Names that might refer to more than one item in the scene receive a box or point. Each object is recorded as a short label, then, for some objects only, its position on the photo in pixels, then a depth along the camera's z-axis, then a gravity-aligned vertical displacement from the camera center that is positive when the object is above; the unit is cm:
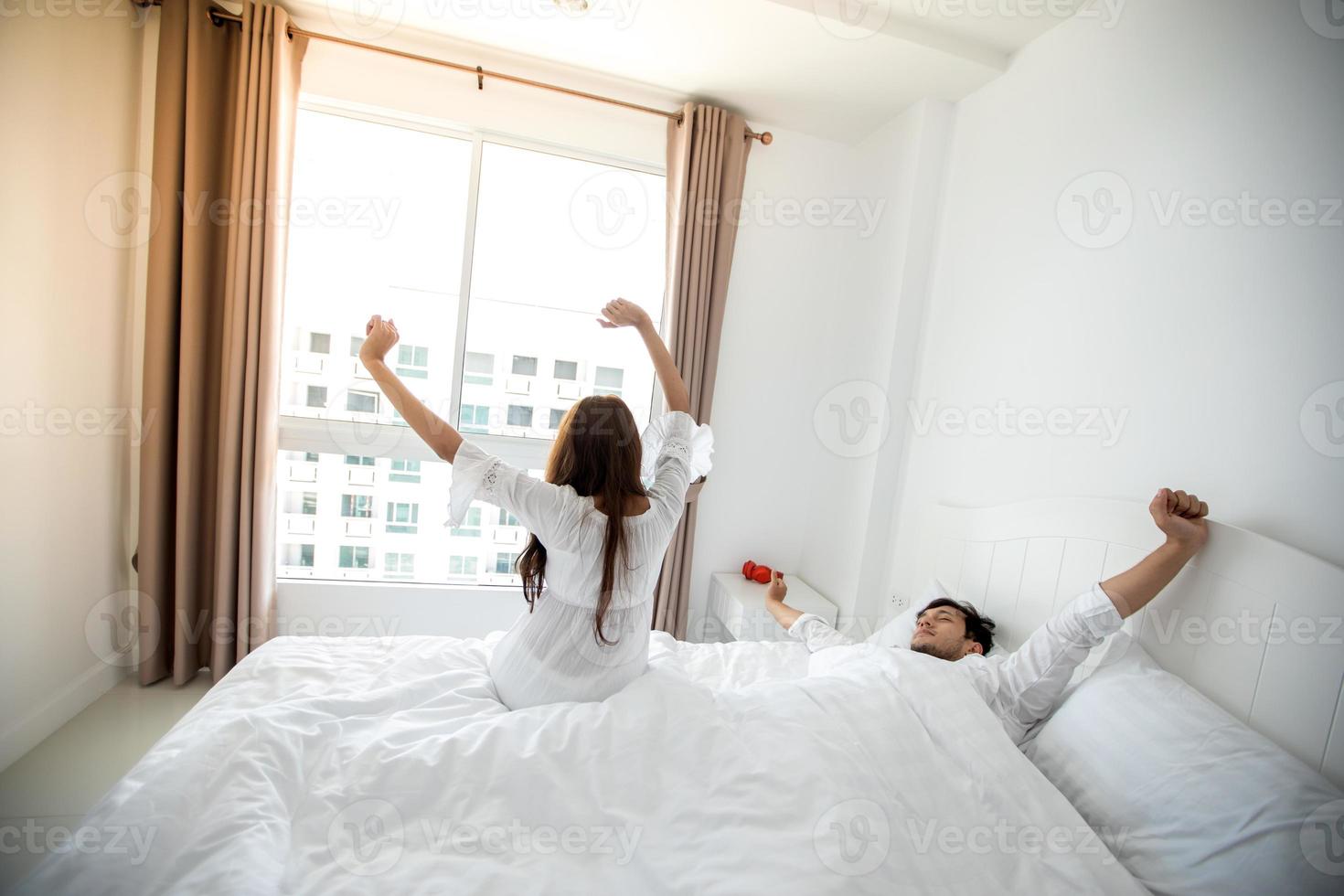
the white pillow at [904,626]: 182 -63
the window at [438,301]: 249 +23
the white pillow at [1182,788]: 97 -59
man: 131 -44
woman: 135 -34
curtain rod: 215 +106
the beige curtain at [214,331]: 213 +1
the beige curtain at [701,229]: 252 +62
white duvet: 88 -67
